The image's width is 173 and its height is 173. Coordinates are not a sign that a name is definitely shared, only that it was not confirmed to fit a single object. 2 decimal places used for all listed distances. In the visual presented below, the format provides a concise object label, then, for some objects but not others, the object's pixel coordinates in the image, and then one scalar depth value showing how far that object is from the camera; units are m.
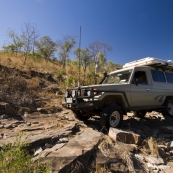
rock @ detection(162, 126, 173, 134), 4.51
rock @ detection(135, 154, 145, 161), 2.94
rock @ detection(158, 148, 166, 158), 3.26
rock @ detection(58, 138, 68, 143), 3.18
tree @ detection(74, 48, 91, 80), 24.71
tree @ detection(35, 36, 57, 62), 25.12
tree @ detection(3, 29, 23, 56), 17.69
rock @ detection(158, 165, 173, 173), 2.60
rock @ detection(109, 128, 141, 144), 3.49
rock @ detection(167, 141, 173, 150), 3.55
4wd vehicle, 4.13
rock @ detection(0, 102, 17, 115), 5.27
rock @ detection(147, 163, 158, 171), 2.66
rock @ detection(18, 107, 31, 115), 5.65
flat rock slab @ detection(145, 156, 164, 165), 2.85
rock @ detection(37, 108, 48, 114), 6.15
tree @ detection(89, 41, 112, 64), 26.34
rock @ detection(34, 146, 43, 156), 2.66
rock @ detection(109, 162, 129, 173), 2.37
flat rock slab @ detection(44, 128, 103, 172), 2.18
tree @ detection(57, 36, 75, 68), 24.28
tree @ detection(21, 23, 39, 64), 18.56
